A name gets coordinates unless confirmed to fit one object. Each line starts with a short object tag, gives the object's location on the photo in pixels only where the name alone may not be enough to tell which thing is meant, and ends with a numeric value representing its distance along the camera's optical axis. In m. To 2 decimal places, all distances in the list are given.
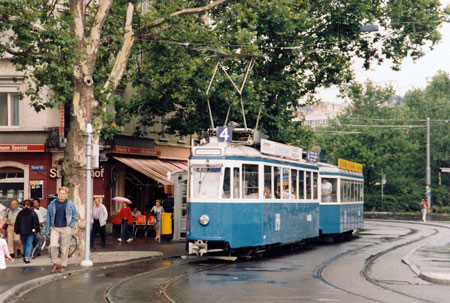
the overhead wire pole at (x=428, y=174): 54.92
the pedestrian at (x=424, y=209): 54.69
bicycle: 20.68
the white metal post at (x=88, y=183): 18.81
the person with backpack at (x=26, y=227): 19.23
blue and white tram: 19.14
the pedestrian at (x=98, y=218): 26.35
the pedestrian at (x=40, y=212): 22.22
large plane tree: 19.05
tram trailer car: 28.33
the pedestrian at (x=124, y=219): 28.72
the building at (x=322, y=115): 191.44
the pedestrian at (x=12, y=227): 20.86
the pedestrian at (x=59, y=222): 16.77
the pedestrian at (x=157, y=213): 30.65
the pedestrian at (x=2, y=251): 14.51
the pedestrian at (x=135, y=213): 32.84
